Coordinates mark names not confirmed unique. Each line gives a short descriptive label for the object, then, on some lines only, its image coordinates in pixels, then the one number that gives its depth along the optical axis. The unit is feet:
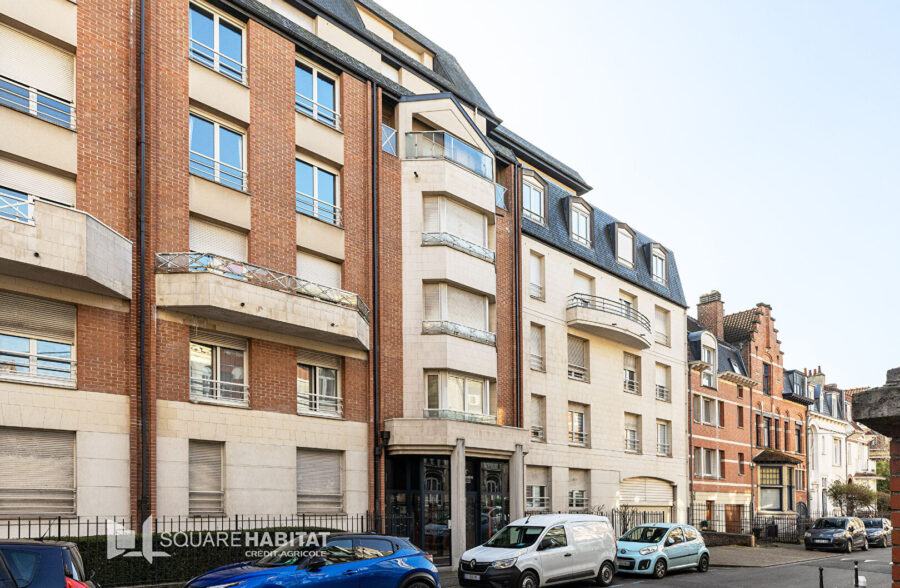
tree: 173.99
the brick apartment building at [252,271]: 55.06
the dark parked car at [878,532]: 136.67
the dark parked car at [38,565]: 31.12
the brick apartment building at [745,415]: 144.46
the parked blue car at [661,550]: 77.15
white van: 61.57
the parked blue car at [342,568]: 42.93
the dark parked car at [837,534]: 119.44
